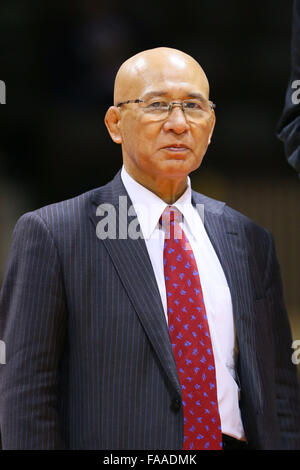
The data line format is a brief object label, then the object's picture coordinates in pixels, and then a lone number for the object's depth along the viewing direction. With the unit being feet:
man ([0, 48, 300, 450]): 17.25
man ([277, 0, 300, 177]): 17.83
